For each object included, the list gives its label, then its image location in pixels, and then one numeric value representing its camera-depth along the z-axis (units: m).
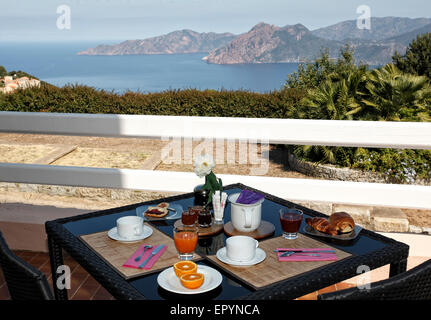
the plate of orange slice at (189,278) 1.70
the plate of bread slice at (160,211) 2.49
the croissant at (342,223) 2.23
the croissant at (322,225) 2.23
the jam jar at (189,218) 2.22
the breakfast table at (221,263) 1.72
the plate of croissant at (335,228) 2.23
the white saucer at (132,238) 2.16
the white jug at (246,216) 2.22
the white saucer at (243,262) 1.89
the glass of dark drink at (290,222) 2.18
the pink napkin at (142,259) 1.90
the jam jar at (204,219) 2.32
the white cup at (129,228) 2.17
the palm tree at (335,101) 7.71
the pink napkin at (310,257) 1.97
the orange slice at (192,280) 1.70
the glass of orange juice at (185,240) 1.93
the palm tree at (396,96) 7.49
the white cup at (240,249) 1.91
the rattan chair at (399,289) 1.28
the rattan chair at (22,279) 1.40
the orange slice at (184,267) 1.76
